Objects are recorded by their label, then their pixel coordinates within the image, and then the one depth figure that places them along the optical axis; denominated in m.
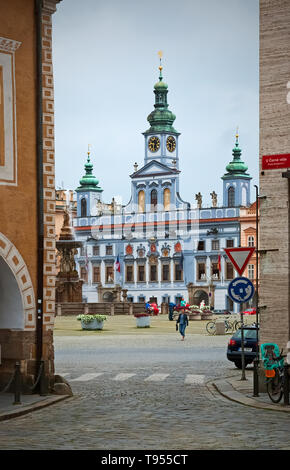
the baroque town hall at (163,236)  109.38
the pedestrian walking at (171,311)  69.31
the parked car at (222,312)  100.82
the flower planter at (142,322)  55.55
